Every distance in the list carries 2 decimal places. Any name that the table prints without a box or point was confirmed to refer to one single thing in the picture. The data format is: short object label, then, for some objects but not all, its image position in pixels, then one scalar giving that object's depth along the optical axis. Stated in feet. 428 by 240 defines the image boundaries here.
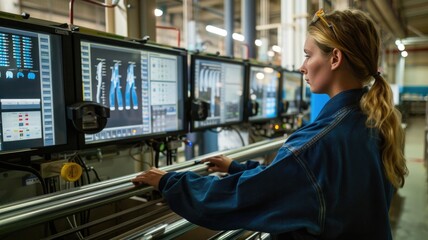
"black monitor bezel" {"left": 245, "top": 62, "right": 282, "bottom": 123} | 7.13
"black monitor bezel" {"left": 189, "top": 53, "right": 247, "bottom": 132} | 5.47
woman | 2.40
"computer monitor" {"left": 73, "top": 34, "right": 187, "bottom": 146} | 3.75
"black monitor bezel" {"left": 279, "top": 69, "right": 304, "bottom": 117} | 8.90
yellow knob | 3.33
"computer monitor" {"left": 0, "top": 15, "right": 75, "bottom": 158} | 2.96
